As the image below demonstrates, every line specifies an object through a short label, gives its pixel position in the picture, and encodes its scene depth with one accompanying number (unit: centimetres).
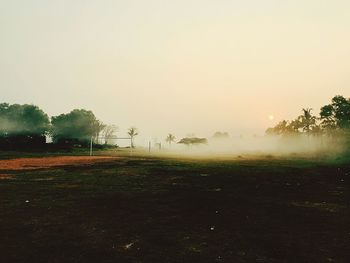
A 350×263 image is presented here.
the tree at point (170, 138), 18662
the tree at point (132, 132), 13775
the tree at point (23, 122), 9112
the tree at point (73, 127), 10256
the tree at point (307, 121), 8906
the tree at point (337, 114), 6372
